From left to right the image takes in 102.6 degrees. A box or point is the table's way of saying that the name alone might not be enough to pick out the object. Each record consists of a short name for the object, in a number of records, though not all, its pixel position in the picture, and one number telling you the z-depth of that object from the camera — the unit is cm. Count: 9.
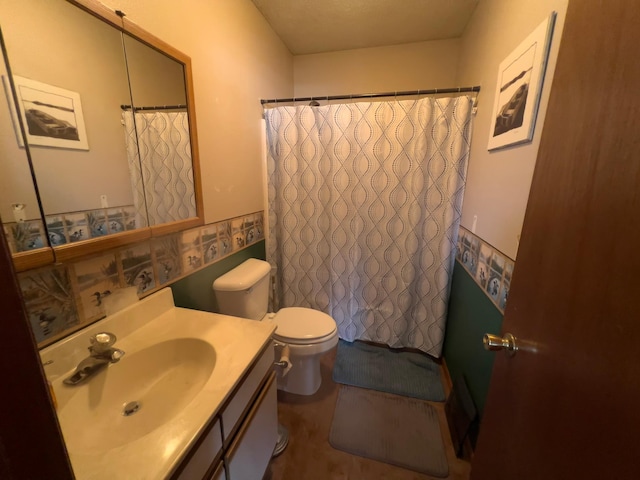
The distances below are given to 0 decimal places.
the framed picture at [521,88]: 85
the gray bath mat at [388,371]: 166
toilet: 137
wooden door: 36
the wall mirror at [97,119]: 66
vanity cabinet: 64
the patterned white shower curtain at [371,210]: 159
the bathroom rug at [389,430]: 126
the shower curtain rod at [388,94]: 146
